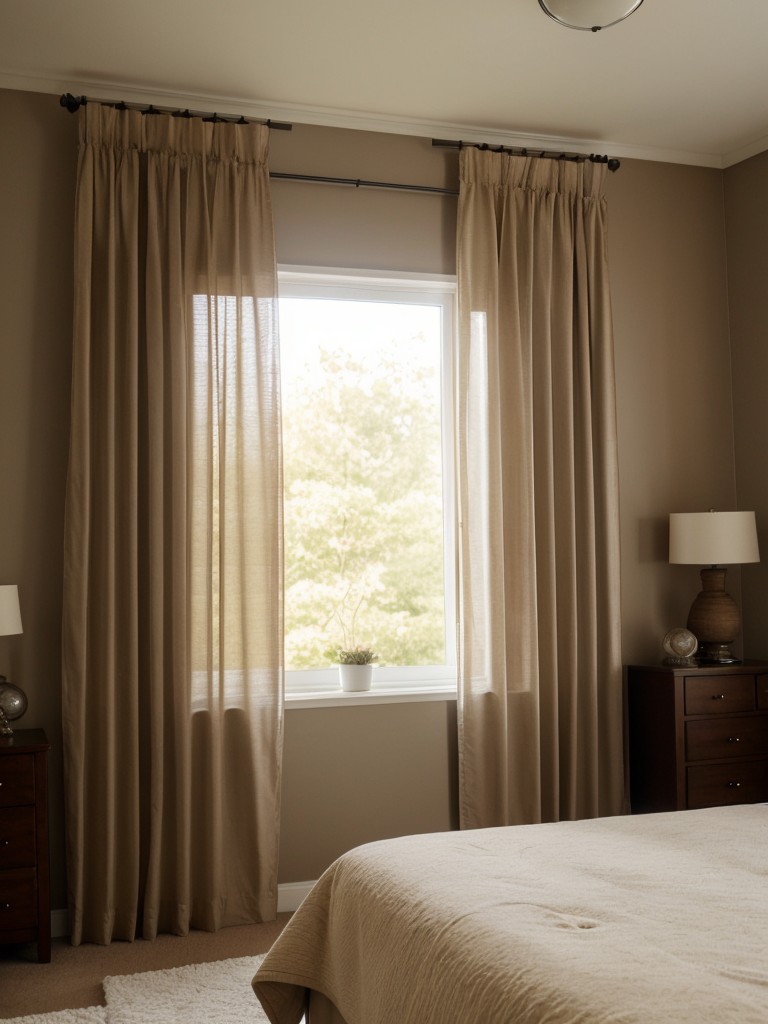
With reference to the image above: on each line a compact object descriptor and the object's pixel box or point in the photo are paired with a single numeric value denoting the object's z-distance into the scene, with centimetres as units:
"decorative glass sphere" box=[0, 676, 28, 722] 329
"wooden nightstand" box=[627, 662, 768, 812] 382
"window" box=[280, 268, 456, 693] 399
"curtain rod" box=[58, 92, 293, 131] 352
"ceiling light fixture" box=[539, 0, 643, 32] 287
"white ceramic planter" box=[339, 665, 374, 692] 389
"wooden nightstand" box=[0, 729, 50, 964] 310
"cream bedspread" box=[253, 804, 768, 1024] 145
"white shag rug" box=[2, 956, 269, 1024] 272
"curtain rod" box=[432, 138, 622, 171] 407
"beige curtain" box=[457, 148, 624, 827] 390
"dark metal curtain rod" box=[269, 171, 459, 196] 385
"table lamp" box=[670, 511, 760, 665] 394
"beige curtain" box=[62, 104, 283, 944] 343
